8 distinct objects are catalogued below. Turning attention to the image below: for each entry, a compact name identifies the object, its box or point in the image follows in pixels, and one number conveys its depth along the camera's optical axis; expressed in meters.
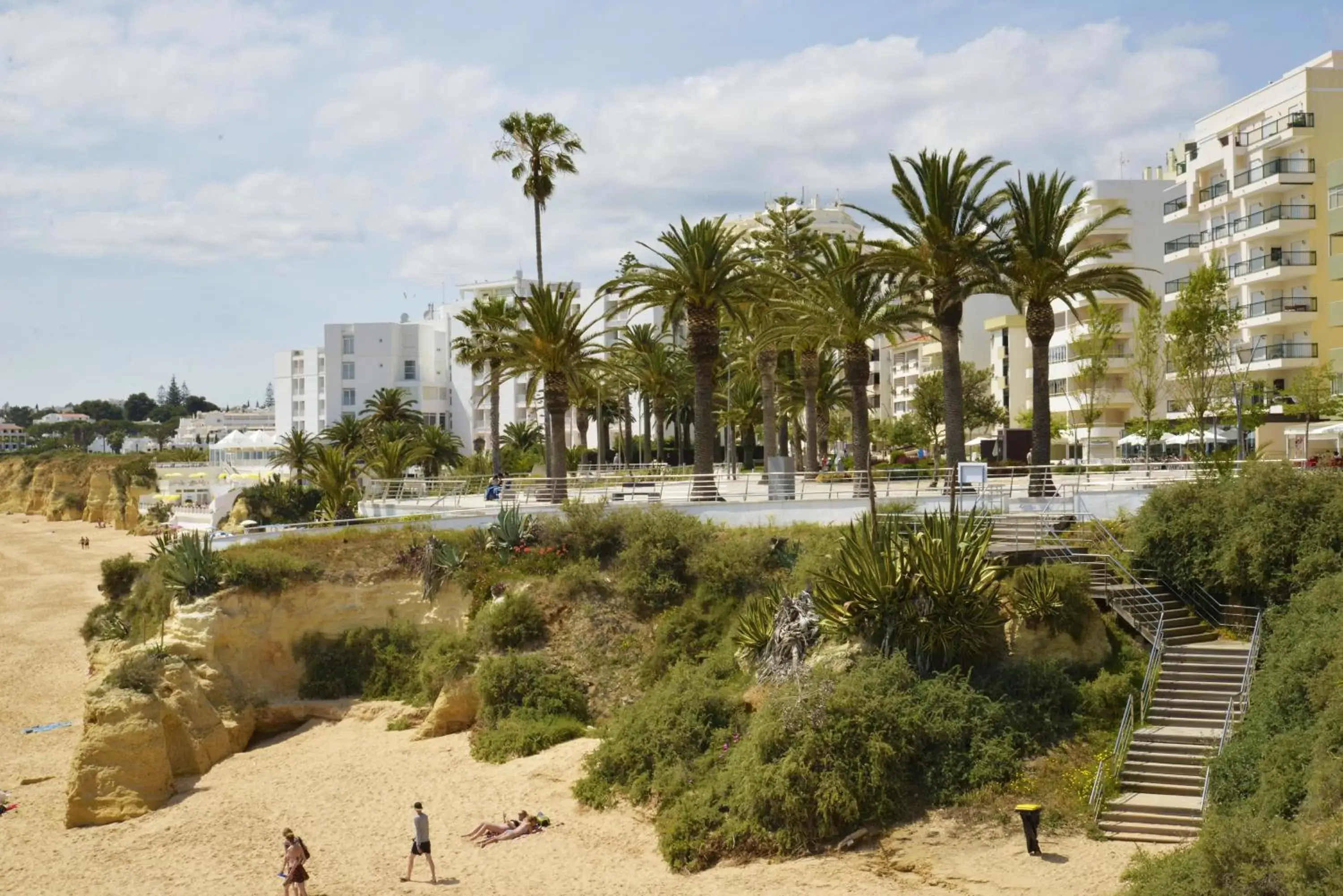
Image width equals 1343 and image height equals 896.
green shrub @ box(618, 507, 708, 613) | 27.45
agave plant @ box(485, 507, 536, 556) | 29.92
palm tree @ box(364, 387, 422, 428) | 75.94
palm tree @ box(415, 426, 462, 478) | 67.69
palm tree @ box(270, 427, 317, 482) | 69.81
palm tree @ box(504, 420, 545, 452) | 81.62
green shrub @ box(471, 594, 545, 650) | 27.31
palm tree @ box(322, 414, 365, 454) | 72.69
